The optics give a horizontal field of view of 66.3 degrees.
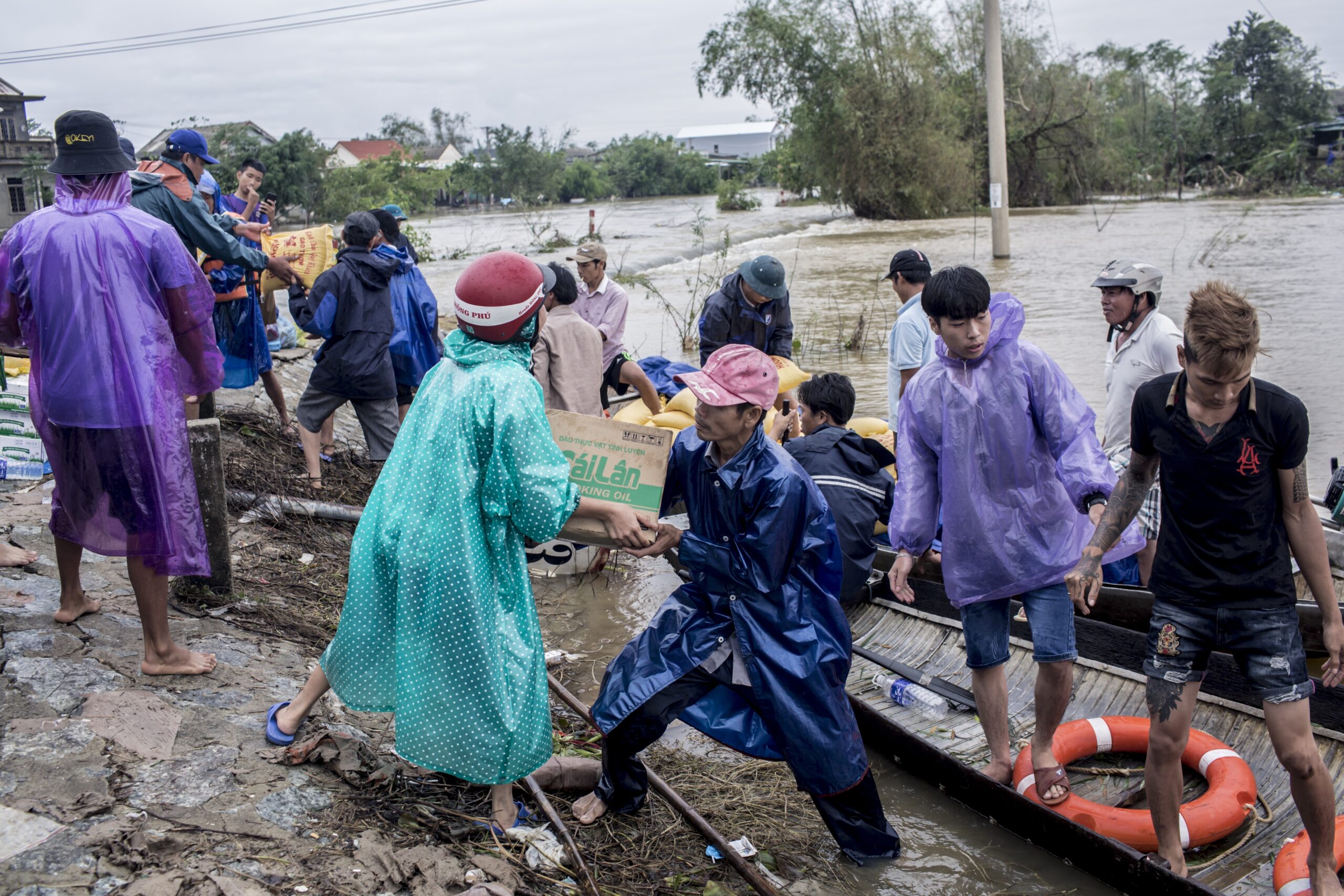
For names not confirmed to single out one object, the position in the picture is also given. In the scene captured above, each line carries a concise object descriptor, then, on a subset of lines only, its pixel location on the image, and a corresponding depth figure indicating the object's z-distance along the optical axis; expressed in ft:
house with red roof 270.26
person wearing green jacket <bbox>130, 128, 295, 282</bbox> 15.65
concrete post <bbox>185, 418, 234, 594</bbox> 14.14
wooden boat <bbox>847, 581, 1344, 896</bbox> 11.06
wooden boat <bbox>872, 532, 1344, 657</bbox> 15.67
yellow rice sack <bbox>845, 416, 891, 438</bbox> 21.93
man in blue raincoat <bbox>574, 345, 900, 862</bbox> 10.28
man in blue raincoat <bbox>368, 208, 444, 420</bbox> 24.03
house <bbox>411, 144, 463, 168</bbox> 303.27
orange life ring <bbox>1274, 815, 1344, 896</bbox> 9.91
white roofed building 407.44
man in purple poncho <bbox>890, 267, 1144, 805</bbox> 11.42
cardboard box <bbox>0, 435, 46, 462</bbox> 19.53
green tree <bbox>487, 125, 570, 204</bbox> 192.13
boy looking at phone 23.17
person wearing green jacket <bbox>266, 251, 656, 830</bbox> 9.25
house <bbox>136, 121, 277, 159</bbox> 125.59
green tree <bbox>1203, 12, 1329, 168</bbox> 157.07
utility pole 66.90
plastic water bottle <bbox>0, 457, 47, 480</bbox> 19.43
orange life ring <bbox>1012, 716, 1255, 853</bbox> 11.19
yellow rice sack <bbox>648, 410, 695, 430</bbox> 22.15
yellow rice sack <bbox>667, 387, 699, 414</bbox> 22.98
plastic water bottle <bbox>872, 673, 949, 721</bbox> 14.94
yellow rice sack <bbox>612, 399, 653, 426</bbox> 23.47
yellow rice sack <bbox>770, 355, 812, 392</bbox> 22.91
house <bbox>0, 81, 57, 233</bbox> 101.30
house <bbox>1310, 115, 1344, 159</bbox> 147.84
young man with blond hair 9.27
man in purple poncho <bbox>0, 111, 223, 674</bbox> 11.15
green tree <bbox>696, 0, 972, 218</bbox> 127.03
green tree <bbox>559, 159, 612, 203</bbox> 232.53
